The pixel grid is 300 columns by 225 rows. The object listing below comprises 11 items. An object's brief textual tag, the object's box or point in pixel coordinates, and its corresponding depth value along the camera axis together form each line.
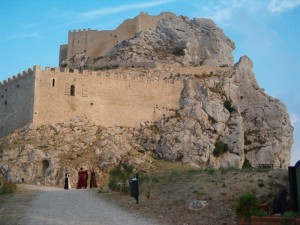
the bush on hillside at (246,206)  10.90
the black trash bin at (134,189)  14.98
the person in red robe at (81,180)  23.57
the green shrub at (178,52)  51.40
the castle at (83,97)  33.38
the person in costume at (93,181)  24.75
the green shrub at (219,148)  37.21
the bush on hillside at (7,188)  18.40
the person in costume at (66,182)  23.74
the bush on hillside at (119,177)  19.32
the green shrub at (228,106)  41.22
